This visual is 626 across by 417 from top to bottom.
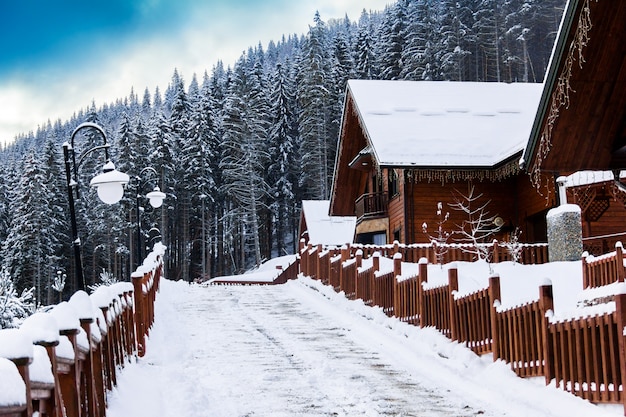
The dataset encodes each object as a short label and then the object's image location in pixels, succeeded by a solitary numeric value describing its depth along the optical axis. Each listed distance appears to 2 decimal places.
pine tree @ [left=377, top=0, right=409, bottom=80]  61.06
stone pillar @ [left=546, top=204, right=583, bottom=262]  17.83
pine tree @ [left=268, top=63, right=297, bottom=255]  64.06
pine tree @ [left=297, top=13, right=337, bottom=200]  60.53
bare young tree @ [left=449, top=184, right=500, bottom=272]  25.36
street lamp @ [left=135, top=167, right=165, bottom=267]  22.20
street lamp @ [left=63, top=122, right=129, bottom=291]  12.32
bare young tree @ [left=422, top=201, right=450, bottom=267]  24.77
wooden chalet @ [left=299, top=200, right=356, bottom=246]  45.20
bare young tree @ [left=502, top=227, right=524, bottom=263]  19.17
